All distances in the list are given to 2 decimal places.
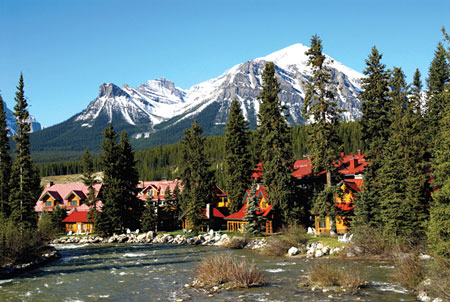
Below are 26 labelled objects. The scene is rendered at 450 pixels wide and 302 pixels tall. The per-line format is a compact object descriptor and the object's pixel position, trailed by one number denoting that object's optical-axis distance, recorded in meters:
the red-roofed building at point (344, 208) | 50.12
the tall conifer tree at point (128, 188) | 67.31
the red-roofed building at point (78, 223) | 74.94
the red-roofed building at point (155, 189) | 101.50
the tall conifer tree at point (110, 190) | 64.81
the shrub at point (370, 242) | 33.97
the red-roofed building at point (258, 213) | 55.69
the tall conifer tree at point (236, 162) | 64.12
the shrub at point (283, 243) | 39.94
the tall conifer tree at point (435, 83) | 61.49
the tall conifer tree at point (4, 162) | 55.91
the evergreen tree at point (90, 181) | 71.00
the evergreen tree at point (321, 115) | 44.81
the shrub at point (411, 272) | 22.27
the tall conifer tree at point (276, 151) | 53.41
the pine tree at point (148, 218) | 67.88
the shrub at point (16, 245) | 33.62
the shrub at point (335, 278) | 22.80
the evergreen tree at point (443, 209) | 20.77
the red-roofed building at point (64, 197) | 88.38
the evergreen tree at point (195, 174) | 64.69
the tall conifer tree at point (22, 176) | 50.09
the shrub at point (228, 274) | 24.69
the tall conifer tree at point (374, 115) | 44.31
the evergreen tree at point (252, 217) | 52.71
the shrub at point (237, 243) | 48.66
